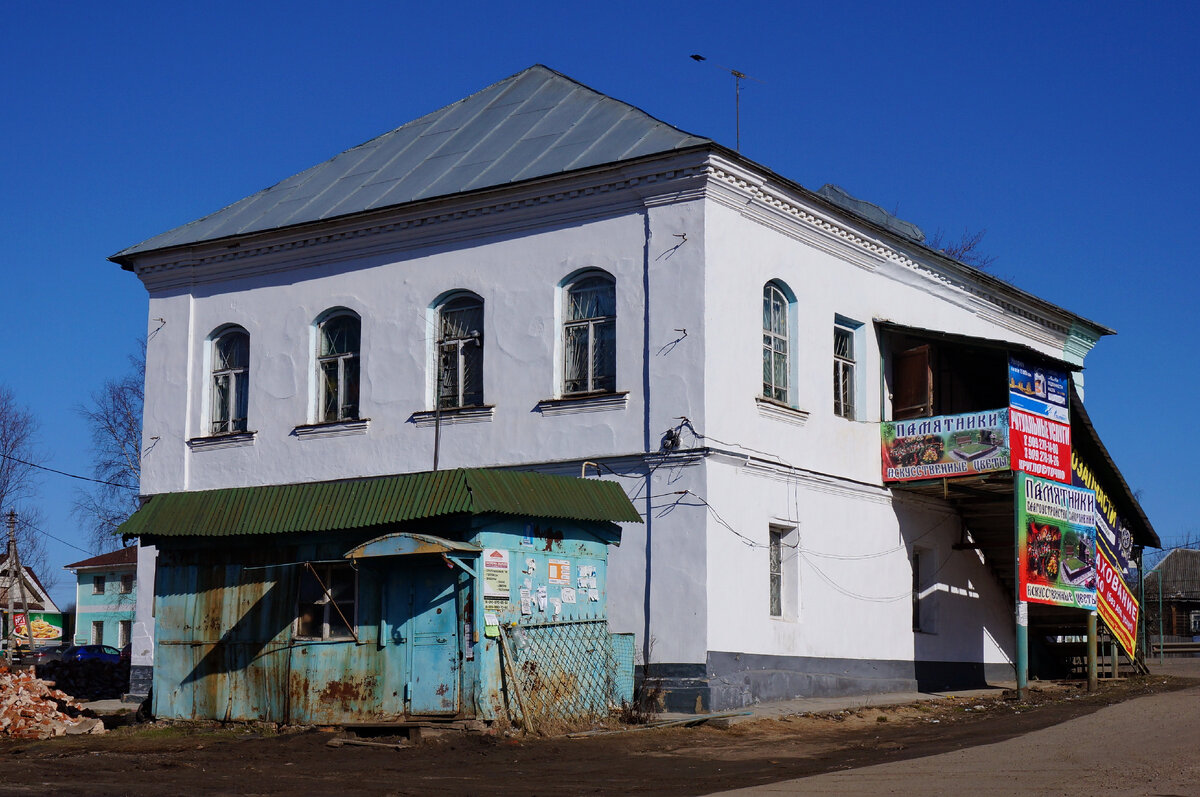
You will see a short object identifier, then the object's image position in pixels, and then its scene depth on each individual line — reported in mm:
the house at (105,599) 66500
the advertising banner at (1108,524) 25062
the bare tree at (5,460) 53862
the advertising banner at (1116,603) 25000
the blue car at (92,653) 51825
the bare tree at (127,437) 43438
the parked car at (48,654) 47594
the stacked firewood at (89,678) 27403
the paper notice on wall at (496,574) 16281
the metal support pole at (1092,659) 23516
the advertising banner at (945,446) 22062
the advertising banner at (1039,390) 22281
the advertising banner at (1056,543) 22219
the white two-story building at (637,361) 20109
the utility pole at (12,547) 46003
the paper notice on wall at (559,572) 17281
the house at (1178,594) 69750
